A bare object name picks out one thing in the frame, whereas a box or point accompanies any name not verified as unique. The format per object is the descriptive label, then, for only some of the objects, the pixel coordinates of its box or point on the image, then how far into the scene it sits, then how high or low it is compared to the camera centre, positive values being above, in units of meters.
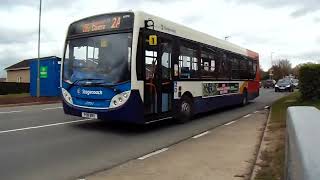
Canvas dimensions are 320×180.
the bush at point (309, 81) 15.92 +0.10
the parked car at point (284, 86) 37.46 -0.38
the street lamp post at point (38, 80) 22.41 +0.08
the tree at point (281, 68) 83.41 +4.12
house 55.89 +1.67
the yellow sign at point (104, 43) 8.51 +1.05
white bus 8.21 +0.37
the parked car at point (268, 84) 52.00 -0.21
